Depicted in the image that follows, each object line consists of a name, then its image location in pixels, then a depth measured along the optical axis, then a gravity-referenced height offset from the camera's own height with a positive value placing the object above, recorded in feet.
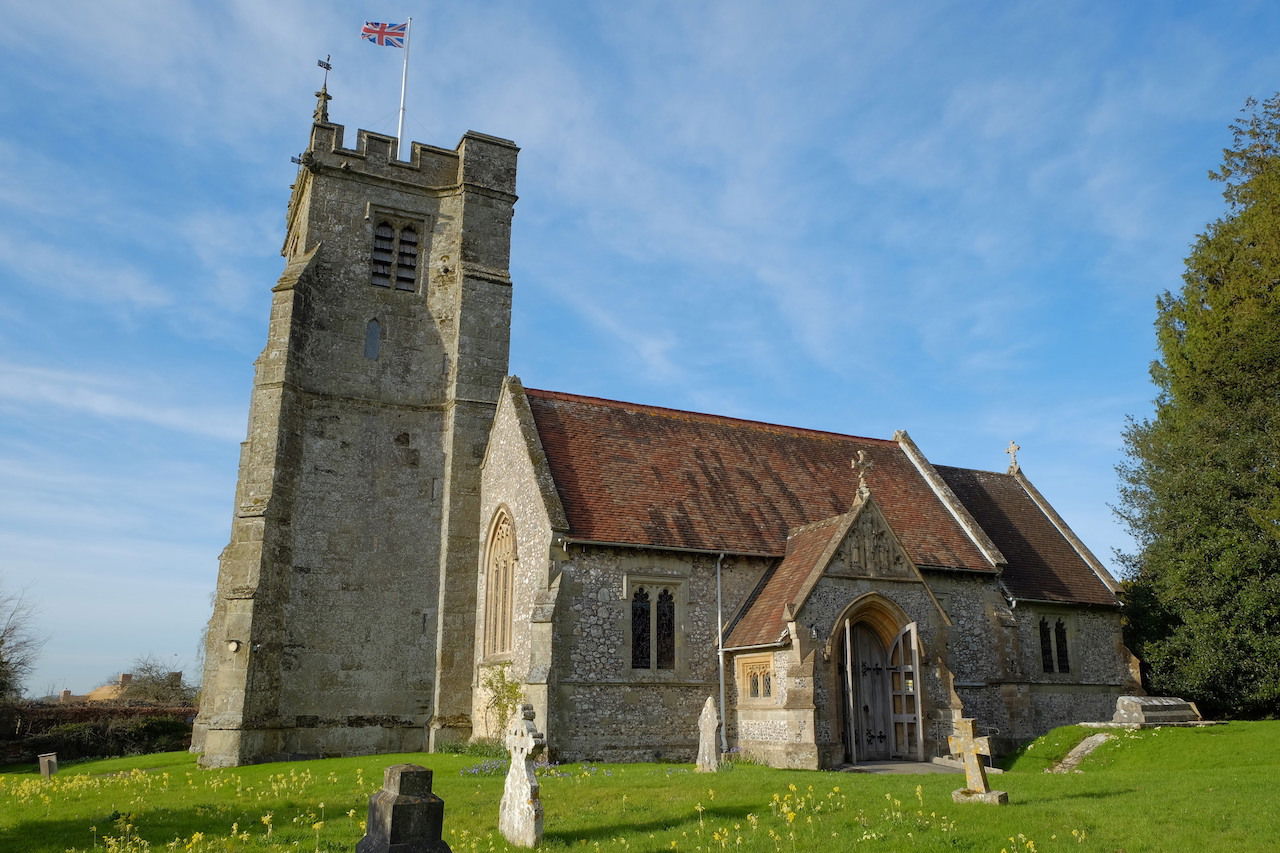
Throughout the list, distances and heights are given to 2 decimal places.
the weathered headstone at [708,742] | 56.59 -3.99
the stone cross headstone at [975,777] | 42.75 -4.60
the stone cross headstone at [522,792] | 37.06 -4.76
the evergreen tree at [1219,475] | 83.76 +18.89
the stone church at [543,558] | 68.28 +9.34
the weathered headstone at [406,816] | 27.96 -4.22
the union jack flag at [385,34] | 96.07 +64.13
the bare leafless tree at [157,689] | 172.14 -3.19
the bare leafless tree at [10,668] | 120.47 +0.31
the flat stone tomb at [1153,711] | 70.28 -2.49
